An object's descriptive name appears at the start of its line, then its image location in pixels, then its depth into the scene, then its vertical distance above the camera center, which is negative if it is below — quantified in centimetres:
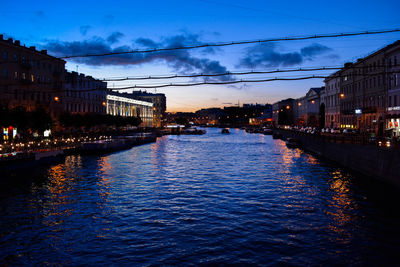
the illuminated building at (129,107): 12845 +852
